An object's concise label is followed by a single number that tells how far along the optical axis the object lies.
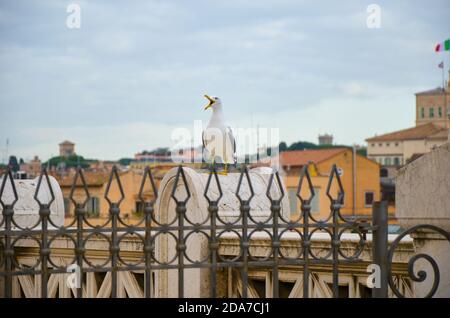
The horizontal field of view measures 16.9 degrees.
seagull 13.70
